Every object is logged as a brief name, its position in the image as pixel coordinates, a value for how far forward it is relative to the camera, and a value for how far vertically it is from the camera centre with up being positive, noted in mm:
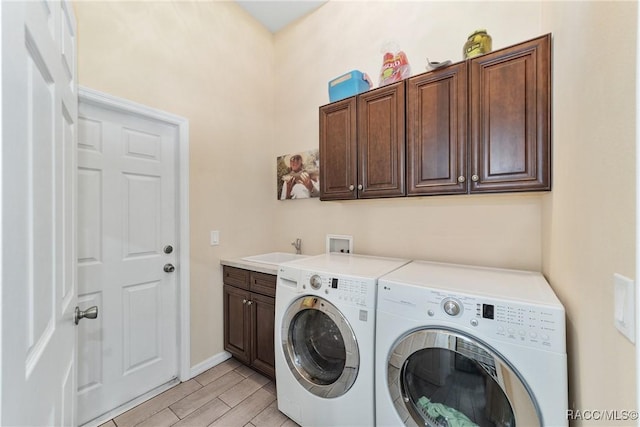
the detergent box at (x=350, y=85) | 1875 +946
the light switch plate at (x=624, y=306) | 506 -198
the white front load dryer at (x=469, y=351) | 897 -546
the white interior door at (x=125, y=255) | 1577 -290
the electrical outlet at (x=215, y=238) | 2220 -225
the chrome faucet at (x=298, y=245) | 2541 -328
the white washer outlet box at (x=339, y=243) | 2224 -282
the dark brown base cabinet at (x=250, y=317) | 1924 -846
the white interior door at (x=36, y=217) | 421 -11
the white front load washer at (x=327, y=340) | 1275 -725
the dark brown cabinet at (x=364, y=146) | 1637 +460
